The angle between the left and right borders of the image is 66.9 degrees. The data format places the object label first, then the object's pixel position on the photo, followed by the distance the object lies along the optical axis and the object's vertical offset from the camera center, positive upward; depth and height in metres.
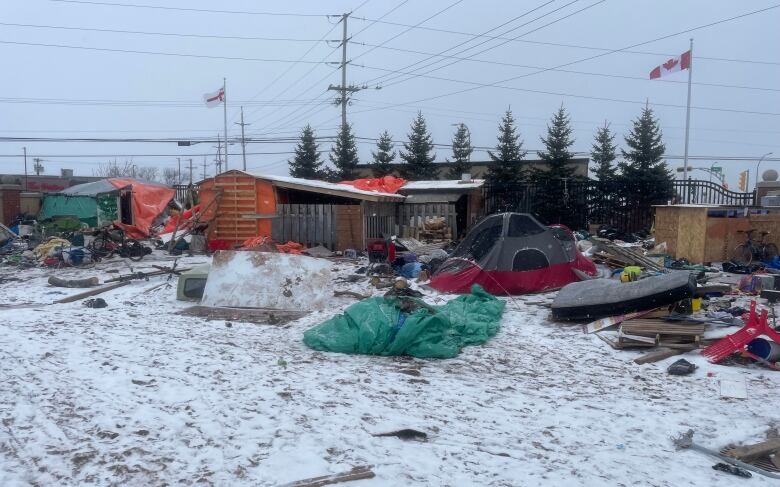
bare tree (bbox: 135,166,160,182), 88.69 +3.60
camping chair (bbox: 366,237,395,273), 13.88 -1.25
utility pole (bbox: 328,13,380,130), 34.09 +6.28
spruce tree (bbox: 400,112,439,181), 33.59 +2.44
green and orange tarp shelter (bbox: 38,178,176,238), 23.25 -0.33
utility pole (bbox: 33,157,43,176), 71.81 +3.45
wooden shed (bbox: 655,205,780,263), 13.59 -0.60
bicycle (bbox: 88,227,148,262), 15.84 -1.33
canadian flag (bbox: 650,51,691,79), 24.11 +5.62
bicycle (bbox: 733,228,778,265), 13.60 -1.11
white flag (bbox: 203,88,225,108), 34.09 +5.70
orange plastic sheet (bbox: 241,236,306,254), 15.09 -1.28
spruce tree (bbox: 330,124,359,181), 34.97 +2.50
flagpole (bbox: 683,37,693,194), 24.26 +3.44
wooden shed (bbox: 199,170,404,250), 17.36 -0.46
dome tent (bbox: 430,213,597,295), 11.02 -1.16
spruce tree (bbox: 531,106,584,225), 22.05 +0.91
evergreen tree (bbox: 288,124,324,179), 36.50 +2.40
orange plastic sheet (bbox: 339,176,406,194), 22.59 +0.57
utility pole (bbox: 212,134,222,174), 62.01 +3.87
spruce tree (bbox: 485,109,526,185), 30.70 +2.45
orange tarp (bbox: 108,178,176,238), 23.86 -0.20
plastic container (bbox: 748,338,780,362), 6.59 -1.66
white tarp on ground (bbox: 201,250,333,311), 9.78 -1.43
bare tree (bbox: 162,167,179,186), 83.39 +3.09
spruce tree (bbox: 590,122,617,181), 30.05 +2.34
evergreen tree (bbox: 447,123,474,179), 33.06 +2.66
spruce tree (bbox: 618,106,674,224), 26.97 +2.30
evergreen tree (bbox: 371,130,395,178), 34.28 +2.48
